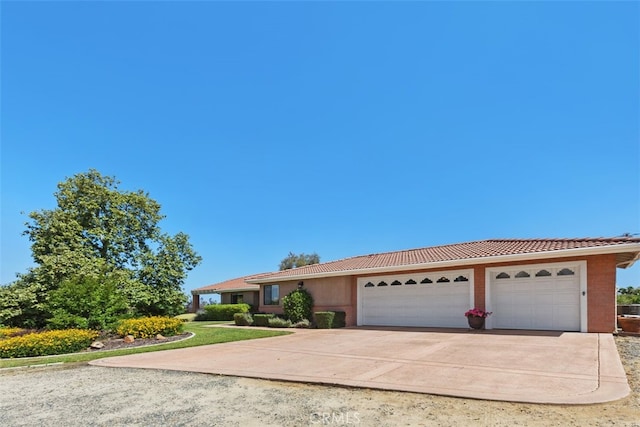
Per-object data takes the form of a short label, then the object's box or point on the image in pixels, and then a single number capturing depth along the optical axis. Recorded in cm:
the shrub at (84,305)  1377
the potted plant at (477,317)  1423
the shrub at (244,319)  2155
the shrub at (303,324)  1912
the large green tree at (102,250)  1738
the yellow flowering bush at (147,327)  1376
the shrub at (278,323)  1966
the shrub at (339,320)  1818
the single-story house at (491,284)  1255
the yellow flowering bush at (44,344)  1087
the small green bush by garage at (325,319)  1803
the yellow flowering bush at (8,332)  1348
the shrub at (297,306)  1991
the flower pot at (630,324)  1277
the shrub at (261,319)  2042
